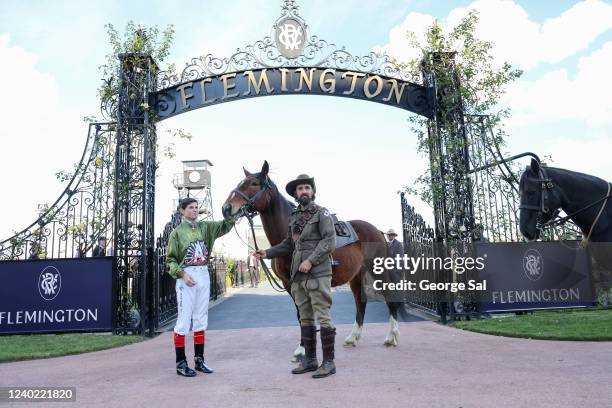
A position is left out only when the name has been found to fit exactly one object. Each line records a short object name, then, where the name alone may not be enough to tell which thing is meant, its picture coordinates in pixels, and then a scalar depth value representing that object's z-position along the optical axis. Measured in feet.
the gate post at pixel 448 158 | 28.45
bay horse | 16.01
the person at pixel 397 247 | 29.01
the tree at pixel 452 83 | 29.01
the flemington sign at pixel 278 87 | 29.27
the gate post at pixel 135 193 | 26.35
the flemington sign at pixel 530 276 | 28.19
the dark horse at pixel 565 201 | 15.46
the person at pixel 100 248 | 27.22
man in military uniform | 14.57
